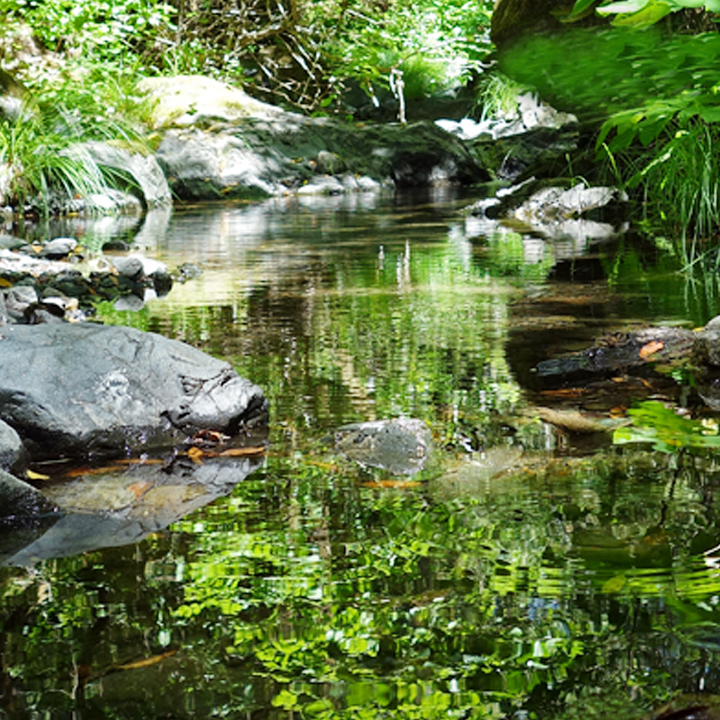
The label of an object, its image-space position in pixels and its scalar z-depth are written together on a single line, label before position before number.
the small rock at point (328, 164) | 13.21
